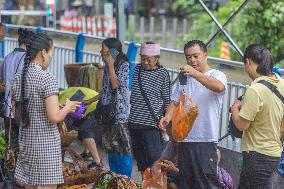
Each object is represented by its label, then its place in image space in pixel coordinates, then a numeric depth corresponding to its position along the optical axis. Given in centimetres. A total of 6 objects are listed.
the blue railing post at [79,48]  1818
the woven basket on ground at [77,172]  1196
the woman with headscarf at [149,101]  1111
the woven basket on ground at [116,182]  1067
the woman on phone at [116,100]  1182
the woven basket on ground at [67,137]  1186
